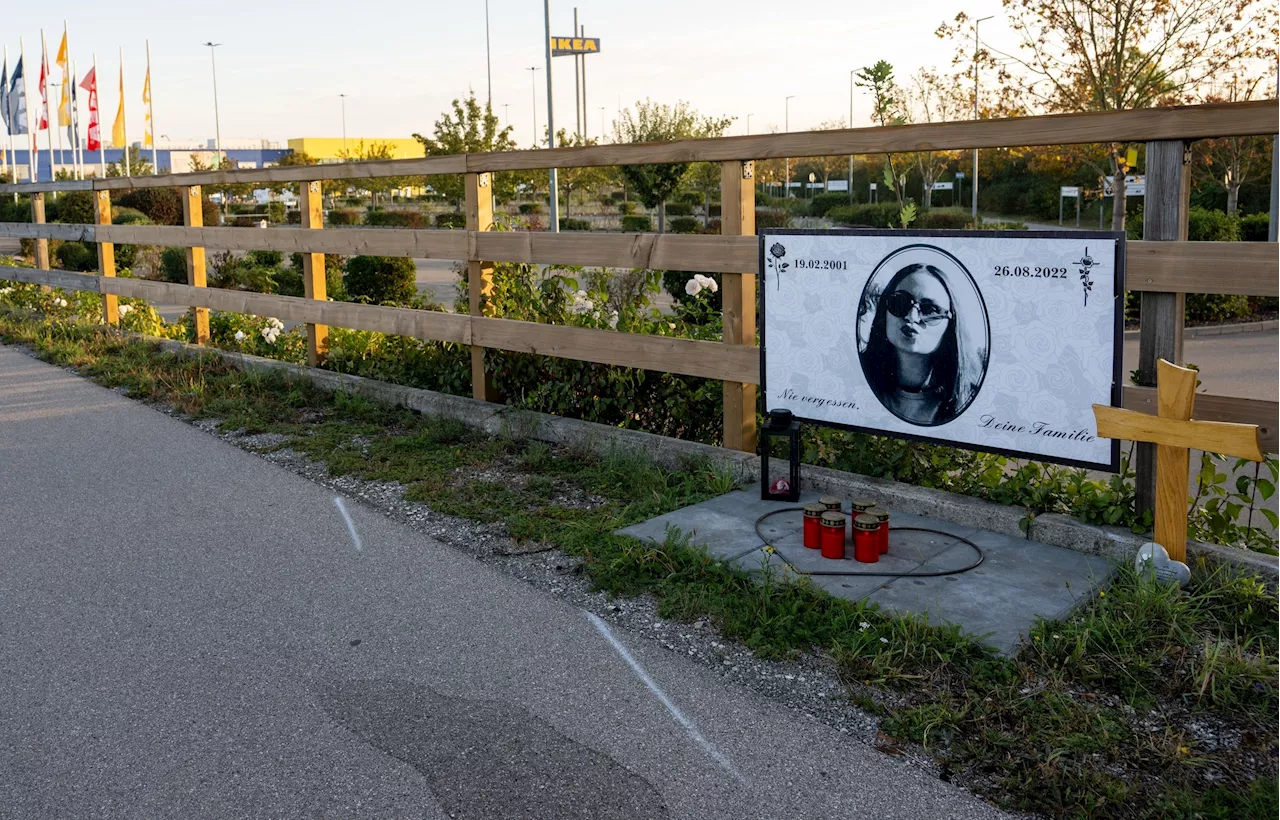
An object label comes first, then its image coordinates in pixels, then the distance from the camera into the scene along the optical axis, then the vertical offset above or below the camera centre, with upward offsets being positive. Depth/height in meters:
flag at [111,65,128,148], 58.15 +5.99
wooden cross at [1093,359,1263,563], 4.16 -0.72
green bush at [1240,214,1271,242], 22.11 +0.20
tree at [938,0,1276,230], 16.48 +2.71
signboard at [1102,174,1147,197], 14.27 +0.74
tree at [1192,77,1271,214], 25.41 +1.85
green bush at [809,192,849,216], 53.24 +1.86
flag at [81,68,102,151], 53.00 +6.70
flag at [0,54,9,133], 53.75 +7.43
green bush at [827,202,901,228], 38.73 +1.01
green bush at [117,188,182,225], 33.91 +1.37
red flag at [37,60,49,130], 57.80 +7.72
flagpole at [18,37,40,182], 49.47 +5.46
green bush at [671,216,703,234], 39.67 +0.69
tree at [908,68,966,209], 31.02 +3.11
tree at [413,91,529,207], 41.97 +3.96
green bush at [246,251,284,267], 21.73 -0.19
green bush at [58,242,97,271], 27.64 -0.16
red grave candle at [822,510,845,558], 4.82 -1.20
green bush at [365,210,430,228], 50.50 +1.27
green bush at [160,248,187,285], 22.36 -0.30
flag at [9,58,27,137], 50.61 +6.42
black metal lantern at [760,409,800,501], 5.59 -1.04
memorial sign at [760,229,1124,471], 4.80 -0.42
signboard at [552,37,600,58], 30.05 +5.12
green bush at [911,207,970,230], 32.84 +0.67
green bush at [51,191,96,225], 34.69 +1.22
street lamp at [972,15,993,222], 17.90 +2.70
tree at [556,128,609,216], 43.97 +2.63
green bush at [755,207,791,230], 37.46 +0.86
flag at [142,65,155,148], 59.69 +7.64
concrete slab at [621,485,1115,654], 4.22 -1.29
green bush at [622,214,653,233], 45.44 +0.88
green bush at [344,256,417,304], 16.41 -0.40
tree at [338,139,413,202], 67.82 +5.63
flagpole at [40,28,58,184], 57.35 +9.37
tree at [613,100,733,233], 49.62 +5.11
